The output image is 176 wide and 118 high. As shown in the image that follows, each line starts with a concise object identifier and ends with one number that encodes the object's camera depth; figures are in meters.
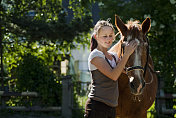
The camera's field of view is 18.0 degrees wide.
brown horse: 6.26
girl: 5.84
